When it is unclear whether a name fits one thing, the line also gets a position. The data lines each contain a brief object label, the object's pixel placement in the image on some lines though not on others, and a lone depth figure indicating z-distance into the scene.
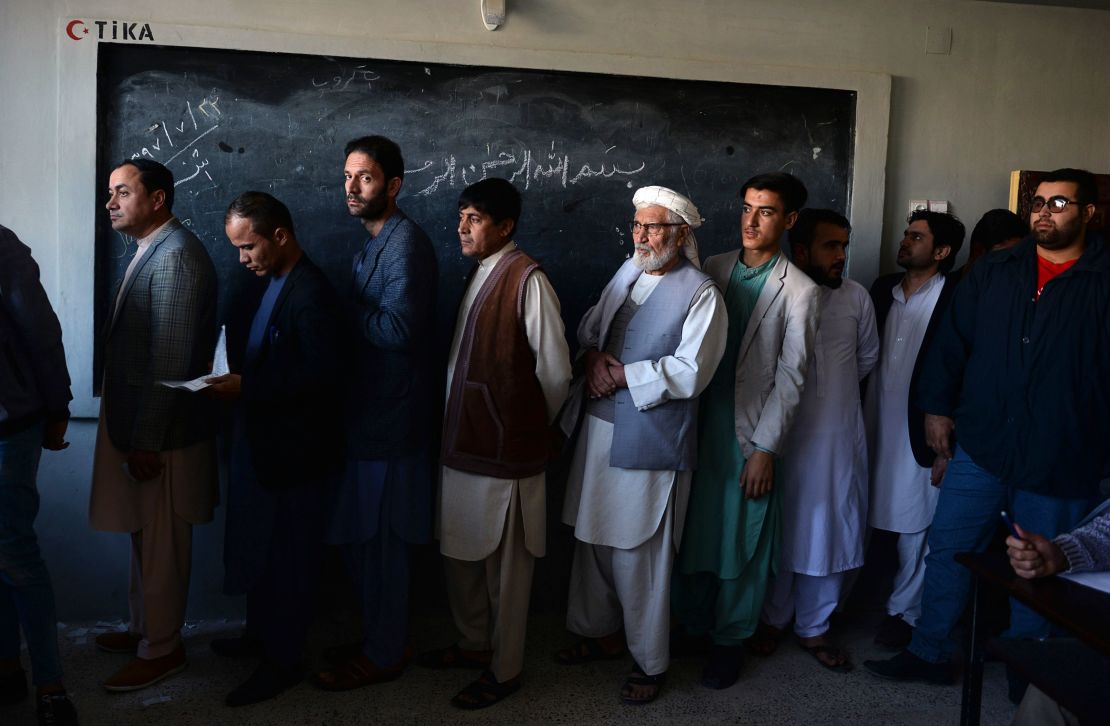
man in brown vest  2.78
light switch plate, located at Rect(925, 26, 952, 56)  3.75
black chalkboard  3.28
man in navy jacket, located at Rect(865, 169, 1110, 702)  2.70
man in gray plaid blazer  2.77
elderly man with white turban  2.81
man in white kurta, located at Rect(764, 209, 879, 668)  3.25
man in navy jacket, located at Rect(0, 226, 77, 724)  2.47
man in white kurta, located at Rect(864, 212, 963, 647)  3.39
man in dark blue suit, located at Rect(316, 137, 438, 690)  2.77
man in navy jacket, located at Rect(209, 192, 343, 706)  2.67
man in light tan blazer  2.97
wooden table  1.73
